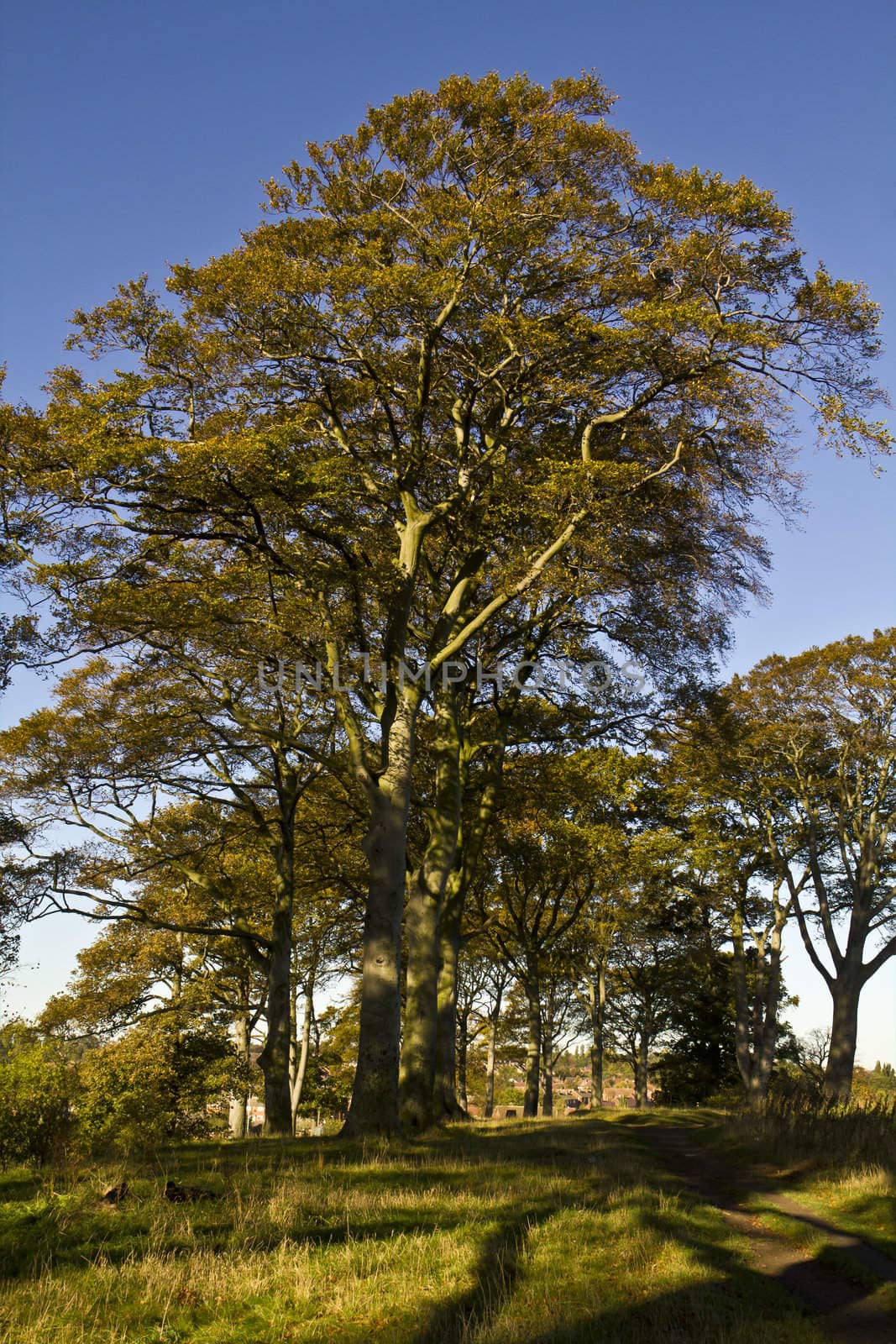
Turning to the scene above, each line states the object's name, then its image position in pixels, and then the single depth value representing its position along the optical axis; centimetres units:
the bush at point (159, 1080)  2258
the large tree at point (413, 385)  1480
